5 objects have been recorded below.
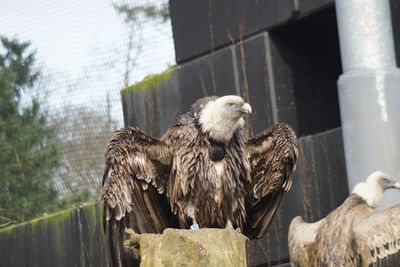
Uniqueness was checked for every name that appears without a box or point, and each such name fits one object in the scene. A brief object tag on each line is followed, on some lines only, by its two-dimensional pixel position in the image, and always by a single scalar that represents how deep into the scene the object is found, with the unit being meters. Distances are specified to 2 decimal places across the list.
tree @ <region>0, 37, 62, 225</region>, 21.11
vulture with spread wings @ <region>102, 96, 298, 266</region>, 14.27
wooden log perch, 11.47
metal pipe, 14.79
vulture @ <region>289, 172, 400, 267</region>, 14.88
